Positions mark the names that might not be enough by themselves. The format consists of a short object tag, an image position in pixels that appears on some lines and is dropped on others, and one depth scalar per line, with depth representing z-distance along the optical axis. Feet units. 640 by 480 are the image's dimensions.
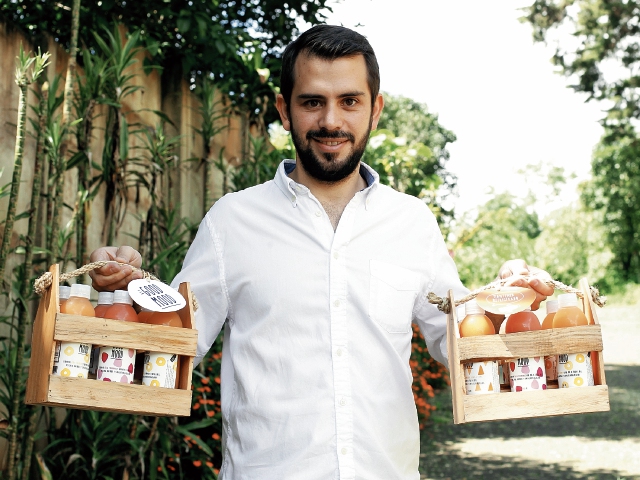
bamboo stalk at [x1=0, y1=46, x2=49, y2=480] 10.94
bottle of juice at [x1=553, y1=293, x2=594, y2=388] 6.57
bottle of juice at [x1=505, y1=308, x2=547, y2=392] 6.53
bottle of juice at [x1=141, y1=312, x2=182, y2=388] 6.21
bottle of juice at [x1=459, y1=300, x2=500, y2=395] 6.46
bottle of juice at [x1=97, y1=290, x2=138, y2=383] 6.07
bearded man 6.70
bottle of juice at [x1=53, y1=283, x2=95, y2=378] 5.94
